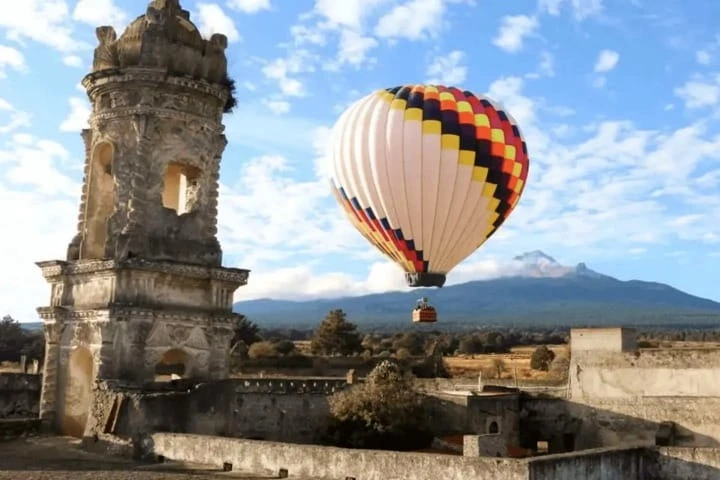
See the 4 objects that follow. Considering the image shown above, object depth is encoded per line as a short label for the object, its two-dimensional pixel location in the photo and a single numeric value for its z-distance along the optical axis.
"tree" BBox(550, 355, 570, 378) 44.42
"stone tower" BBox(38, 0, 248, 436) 24.32
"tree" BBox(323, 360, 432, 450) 24.70
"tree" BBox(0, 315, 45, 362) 50.22
